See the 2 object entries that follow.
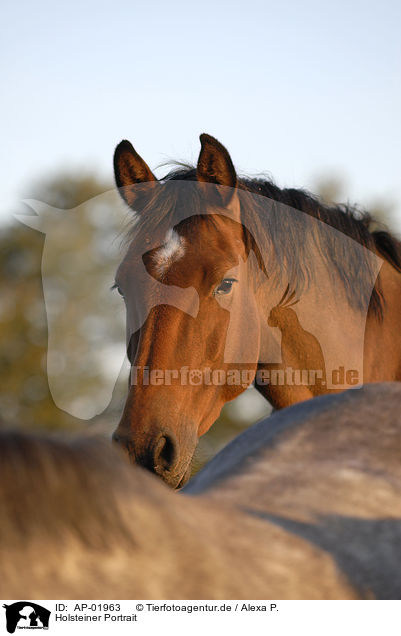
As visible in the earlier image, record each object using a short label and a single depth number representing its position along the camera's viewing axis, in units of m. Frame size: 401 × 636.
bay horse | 6.98
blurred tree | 46.19
